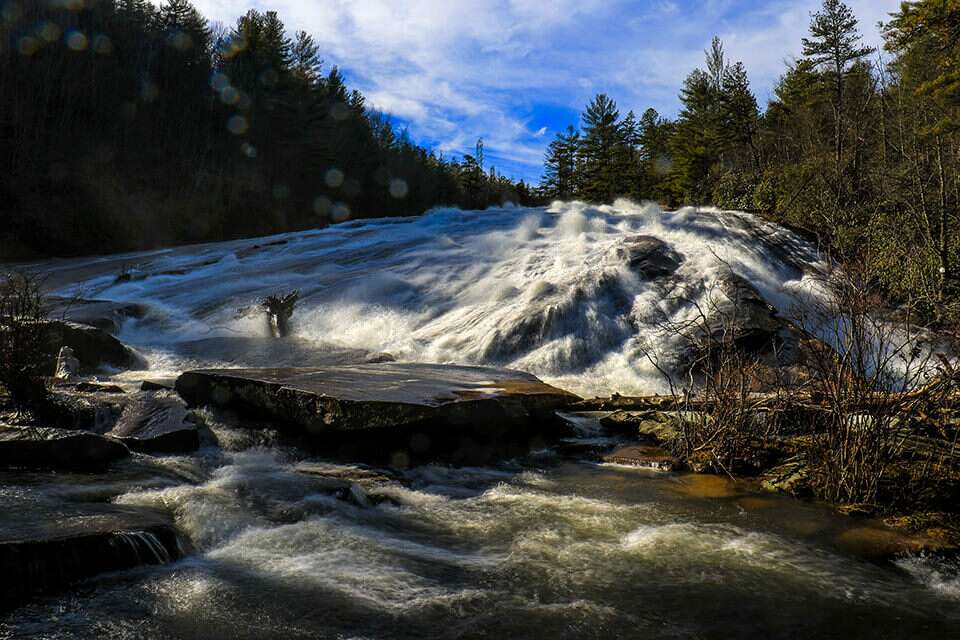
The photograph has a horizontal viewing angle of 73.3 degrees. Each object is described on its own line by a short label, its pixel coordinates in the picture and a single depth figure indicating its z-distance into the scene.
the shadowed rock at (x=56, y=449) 5.28
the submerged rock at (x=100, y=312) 13.89
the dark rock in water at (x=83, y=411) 6.55
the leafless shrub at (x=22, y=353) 6.45
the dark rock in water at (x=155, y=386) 8.41
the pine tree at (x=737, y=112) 38.75
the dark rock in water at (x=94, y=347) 10.90
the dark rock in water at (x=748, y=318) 11.56
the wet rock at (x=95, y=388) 8.16
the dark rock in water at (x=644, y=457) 6.80
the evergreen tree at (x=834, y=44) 37.16
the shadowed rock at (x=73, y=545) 3.26
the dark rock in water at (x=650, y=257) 14.42
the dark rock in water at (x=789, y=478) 5.88
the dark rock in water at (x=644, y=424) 7.77
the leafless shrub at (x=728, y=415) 6.41
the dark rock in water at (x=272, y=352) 11.91
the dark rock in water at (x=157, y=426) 6.35
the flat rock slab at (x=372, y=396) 6.49
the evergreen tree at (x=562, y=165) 68.81
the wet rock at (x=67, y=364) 9.75
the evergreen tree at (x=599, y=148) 57.41
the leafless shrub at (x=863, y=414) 5.15
